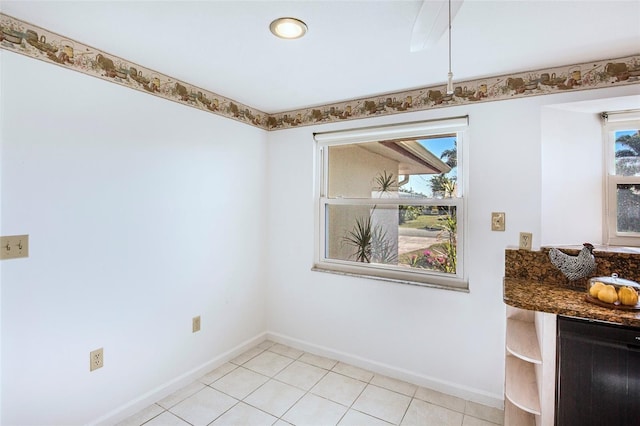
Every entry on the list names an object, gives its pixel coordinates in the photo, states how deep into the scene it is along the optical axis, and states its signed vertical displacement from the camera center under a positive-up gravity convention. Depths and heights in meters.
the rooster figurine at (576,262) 1.66 -0.26
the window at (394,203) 2.40 +0.10
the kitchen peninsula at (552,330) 1.28 -0.52
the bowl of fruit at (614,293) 1.36 -0.35
